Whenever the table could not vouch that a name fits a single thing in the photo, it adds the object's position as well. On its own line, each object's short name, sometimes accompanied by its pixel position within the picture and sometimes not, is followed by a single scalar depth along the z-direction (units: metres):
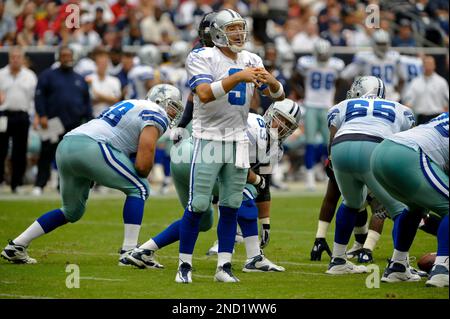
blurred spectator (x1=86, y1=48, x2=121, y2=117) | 15.82
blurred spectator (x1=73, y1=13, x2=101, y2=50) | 18.00
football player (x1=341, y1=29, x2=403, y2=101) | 16.38
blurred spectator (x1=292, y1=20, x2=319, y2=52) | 19.05
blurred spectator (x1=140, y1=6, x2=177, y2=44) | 19.06
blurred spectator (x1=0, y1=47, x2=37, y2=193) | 14.99
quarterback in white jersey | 7.40
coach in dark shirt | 14.71
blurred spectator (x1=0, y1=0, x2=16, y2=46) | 18.33
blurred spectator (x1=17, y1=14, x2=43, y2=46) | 17.91
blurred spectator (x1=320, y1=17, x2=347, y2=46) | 18.80
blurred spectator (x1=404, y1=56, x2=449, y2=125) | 15.96
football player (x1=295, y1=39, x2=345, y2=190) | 16.16
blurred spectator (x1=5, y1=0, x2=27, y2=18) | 18.83
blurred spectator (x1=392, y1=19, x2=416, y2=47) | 18.72
